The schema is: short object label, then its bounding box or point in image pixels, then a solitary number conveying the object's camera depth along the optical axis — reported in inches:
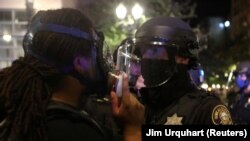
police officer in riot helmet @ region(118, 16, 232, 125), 132.3
